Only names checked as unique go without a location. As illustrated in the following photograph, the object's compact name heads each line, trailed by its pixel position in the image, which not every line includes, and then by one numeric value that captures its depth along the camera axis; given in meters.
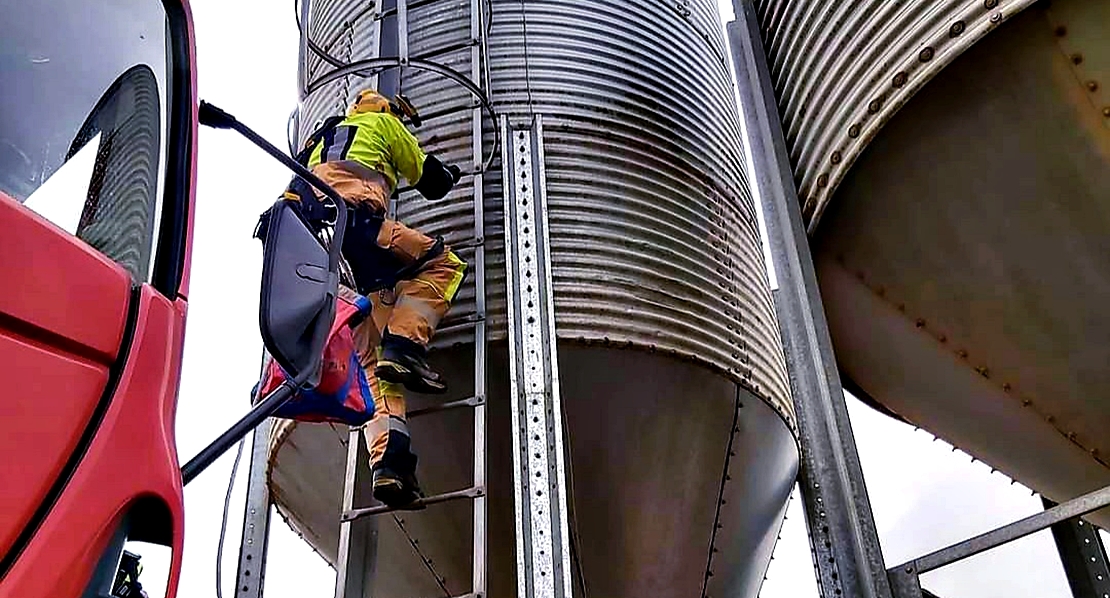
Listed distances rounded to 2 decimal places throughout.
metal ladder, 3.40
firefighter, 3.54
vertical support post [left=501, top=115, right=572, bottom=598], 3.13
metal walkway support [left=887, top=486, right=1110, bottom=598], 2.63
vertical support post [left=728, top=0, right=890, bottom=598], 3.10
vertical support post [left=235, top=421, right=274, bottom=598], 4.32
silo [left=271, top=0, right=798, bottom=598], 3.99
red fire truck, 1.17
